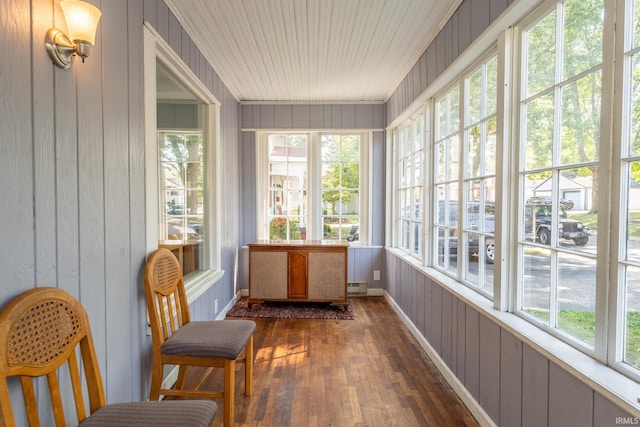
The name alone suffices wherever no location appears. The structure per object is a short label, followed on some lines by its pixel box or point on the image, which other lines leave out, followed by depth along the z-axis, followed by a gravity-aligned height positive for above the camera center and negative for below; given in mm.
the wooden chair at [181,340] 1778 -744
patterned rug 3703 -1216
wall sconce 1219 +642
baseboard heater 4504 -1101
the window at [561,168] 1271 +174
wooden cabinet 3885 -762
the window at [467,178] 2033 +212
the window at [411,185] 3297 +248
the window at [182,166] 1997 +322
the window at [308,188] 4574 +265
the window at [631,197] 1096 +40
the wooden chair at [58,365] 1019 -546
